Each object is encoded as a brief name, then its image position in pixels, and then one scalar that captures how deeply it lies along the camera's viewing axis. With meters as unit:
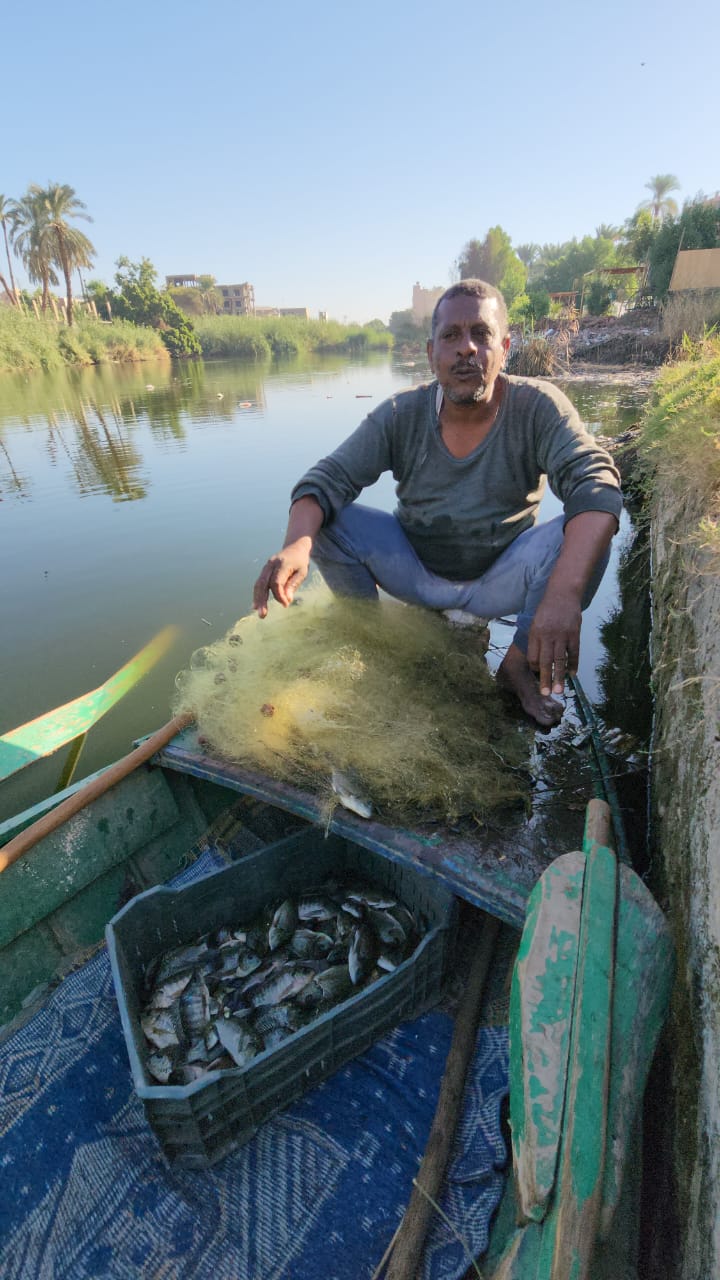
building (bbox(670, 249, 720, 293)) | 23.09
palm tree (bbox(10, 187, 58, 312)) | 51.17
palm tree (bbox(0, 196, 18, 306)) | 49.83
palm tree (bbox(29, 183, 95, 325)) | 50.72
